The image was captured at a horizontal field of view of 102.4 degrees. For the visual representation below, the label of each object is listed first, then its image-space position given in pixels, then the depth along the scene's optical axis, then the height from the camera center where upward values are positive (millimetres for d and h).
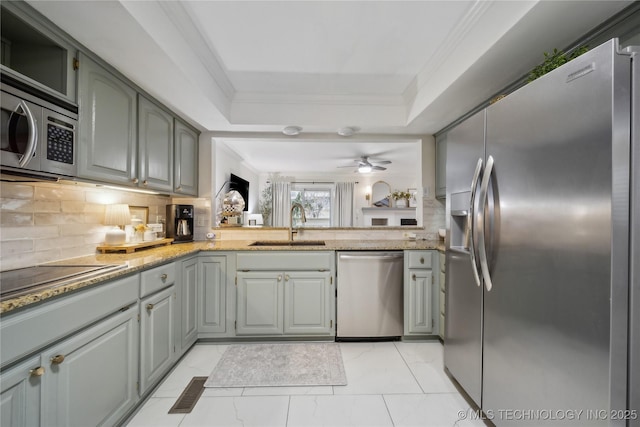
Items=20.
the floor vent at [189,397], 1568 -1185
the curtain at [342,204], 7164 +351
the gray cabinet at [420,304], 2404 -811
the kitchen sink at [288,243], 2813 -295
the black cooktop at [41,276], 1020 -296
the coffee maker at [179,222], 2600 -72
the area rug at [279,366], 1825 -1172
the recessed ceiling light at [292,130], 2694 +918
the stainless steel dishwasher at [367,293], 2381 -708
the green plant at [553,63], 1061 +680
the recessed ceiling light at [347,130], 2716 +929
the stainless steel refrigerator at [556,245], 796 -103
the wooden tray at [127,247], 1890 -247
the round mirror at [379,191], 7191 +729
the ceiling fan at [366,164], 5000 +1032
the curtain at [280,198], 7266 +511
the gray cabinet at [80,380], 893 -691
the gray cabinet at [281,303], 2352 -797
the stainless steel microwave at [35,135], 1045 +353
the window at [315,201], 7316 +440
